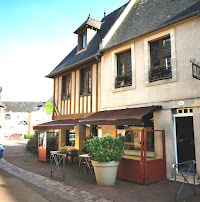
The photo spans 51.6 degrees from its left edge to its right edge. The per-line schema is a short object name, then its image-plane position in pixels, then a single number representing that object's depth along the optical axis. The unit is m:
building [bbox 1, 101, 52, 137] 43.34
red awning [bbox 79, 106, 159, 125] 6.28
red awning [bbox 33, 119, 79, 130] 8.71
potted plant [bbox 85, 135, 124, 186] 5.58
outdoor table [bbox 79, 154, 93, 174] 7.43
